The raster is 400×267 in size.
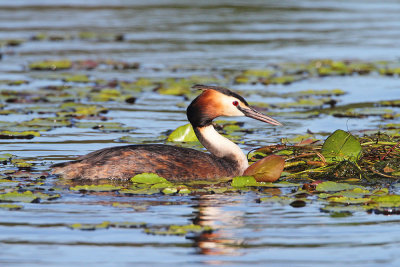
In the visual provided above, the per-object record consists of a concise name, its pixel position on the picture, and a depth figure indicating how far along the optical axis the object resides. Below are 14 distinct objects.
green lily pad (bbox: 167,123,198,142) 24.53
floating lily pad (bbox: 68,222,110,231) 15.62
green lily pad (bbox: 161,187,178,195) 18.33
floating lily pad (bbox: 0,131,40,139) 25.28
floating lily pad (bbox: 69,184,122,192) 18.56
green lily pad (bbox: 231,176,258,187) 19.22
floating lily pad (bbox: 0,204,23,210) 17.08
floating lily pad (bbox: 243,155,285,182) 19.33
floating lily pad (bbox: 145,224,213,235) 15.30
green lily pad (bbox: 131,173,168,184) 19.22
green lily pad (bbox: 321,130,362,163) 20.34
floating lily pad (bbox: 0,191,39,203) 17.55
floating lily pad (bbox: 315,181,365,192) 18.41
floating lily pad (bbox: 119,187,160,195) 18.28
